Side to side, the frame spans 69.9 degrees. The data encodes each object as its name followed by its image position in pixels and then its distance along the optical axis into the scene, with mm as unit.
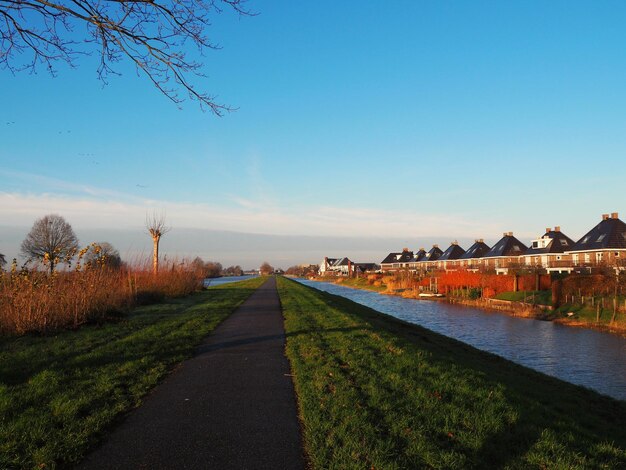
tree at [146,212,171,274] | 30273
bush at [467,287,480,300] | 38722
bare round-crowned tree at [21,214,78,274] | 56844
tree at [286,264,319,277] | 180575
